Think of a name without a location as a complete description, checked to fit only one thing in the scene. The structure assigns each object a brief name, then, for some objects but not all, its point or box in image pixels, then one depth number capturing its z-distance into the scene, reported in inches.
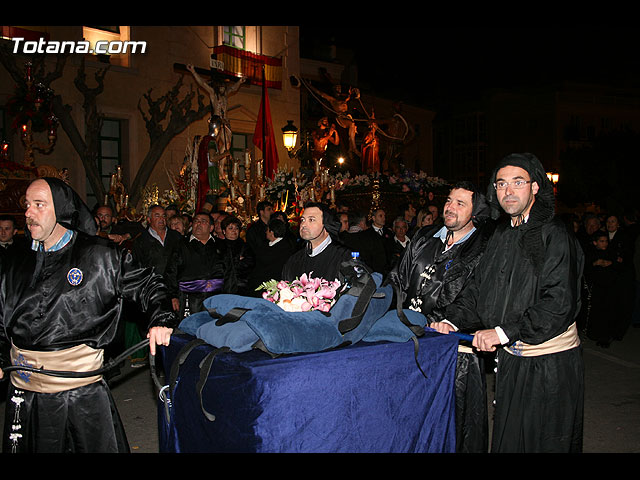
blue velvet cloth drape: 106.2
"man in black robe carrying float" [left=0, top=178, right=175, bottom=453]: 134.0
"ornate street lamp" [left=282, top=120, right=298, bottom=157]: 630.5
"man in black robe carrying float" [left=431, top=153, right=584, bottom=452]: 139.2
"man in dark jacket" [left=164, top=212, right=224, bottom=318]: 289.3
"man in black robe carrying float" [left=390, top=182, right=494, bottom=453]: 168.6
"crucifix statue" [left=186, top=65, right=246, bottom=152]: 548.0
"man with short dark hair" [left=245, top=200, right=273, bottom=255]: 342.6
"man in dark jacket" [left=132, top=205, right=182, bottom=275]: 323.3
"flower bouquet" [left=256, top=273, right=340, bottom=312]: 126.6
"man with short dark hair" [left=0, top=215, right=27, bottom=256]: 288.5
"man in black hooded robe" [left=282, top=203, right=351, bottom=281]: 193.0
